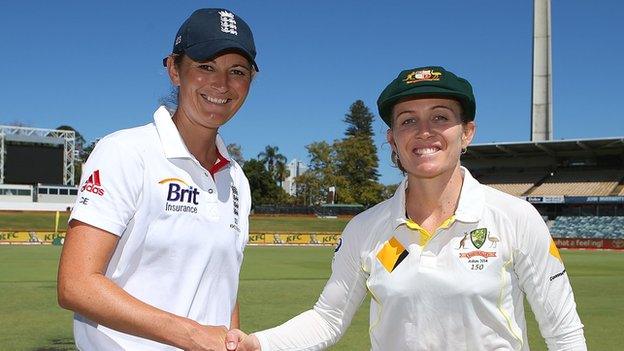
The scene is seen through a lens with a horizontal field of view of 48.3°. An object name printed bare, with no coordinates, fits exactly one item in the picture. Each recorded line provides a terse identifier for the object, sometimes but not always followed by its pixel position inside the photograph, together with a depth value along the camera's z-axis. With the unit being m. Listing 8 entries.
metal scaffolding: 53.97
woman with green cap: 2.72
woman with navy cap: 2.15
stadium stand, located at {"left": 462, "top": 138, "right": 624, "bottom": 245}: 51.44
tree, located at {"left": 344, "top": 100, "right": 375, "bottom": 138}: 98.94
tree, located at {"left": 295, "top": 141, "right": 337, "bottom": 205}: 86.06
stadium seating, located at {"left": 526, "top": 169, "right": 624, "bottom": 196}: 56.22
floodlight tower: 62.66
